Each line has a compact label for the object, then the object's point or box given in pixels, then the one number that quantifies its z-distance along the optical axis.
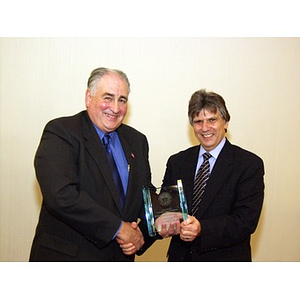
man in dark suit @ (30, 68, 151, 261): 1.96
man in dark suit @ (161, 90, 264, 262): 2.19
